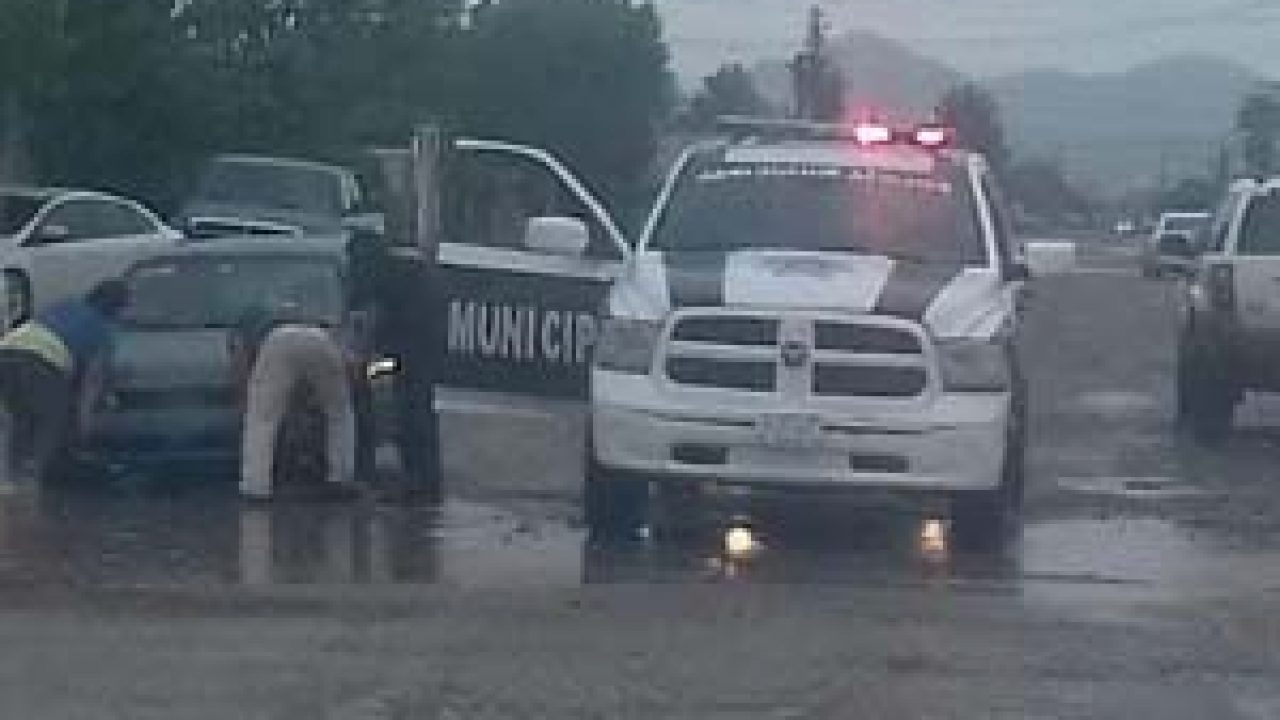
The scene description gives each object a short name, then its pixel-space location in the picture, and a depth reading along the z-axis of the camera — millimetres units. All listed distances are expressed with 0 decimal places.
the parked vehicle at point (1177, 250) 22719
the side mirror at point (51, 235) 26984
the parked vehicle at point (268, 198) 33312
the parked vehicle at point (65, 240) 26531
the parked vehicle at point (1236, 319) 20500
